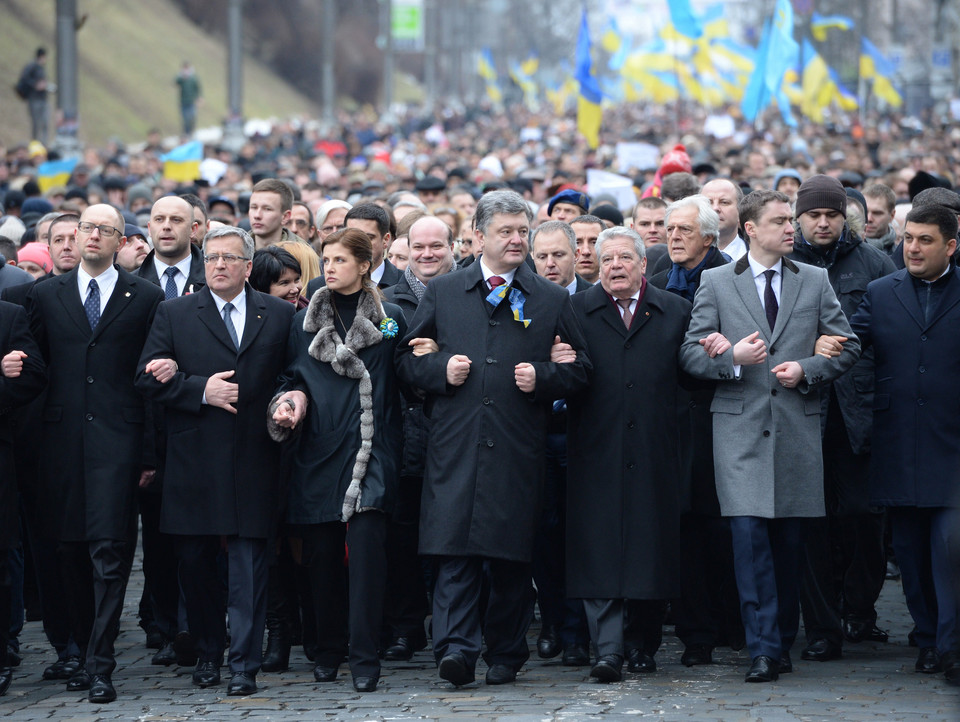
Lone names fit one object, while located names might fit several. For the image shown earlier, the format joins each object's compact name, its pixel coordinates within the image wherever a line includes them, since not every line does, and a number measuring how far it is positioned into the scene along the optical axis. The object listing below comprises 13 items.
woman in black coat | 15.79
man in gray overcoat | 16.00
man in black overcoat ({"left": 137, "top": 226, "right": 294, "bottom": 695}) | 15.75
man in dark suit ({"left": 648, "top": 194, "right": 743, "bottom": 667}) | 16.84
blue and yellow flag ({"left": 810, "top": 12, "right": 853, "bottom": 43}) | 74.31
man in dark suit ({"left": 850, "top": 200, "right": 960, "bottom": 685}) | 16.34
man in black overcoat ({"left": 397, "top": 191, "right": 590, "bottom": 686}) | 15.80
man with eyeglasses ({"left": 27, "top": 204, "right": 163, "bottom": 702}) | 15.97
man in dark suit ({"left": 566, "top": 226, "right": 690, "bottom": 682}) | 16.06
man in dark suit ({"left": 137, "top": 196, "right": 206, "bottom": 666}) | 17.22
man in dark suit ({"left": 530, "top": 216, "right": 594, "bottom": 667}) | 17.53
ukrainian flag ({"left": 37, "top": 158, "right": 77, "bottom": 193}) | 42.54
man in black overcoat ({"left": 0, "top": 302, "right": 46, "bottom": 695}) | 15.68
